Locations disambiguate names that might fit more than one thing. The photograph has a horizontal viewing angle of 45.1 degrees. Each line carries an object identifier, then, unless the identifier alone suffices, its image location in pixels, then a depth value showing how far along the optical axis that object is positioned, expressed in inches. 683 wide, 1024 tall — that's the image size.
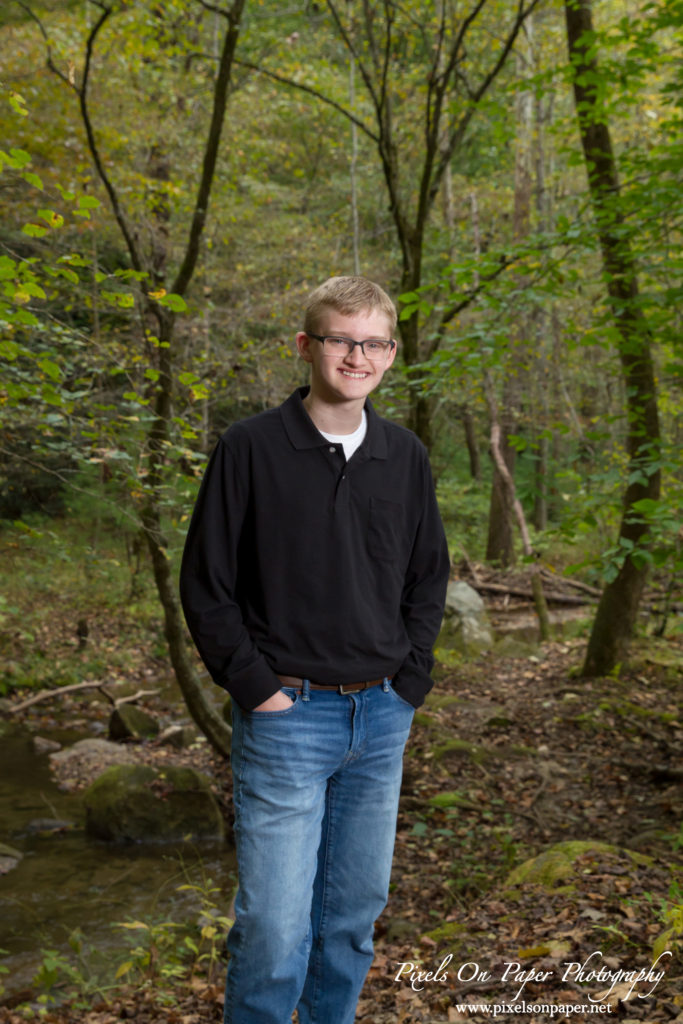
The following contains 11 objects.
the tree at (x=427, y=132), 259.8
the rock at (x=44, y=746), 361.6
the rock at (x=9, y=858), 257.1
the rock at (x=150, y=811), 284.8
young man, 90.7
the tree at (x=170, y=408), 224.5
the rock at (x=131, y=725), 374.3
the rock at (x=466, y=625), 463.2
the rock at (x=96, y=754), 348.8
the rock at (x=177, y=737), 363.9
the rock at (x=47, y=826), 287.0
